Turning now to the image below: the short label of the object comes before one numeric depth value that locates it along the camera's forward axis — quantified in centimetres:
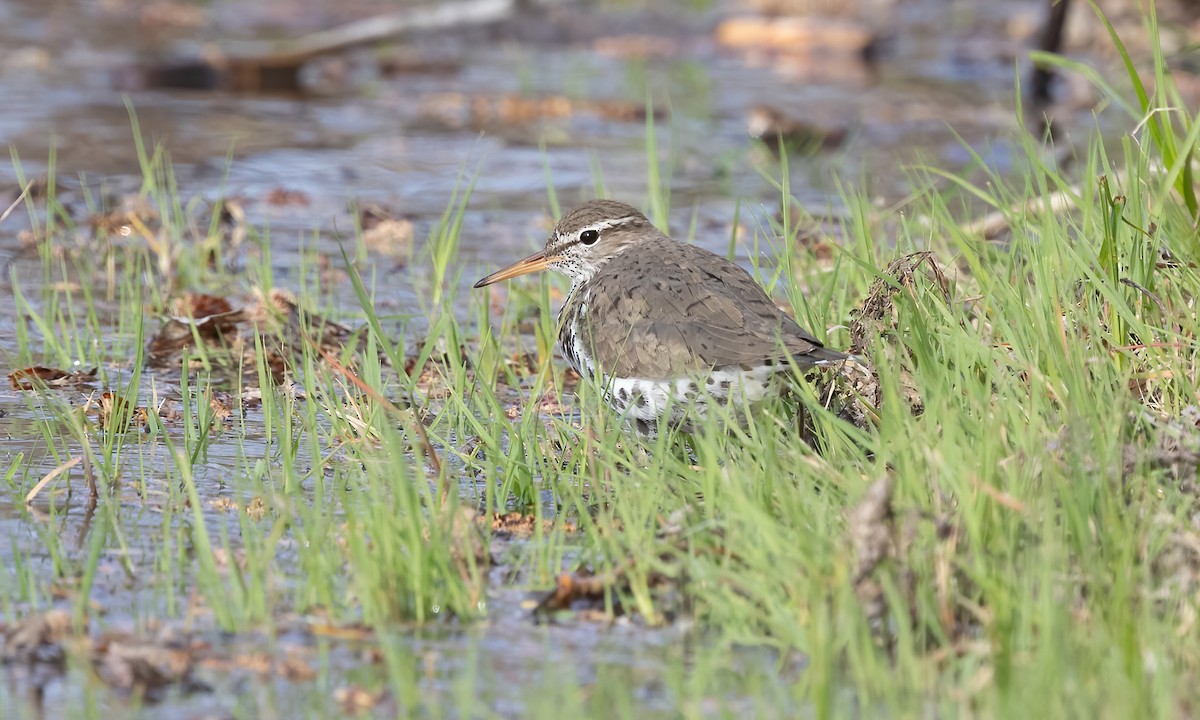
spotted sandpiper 1104
